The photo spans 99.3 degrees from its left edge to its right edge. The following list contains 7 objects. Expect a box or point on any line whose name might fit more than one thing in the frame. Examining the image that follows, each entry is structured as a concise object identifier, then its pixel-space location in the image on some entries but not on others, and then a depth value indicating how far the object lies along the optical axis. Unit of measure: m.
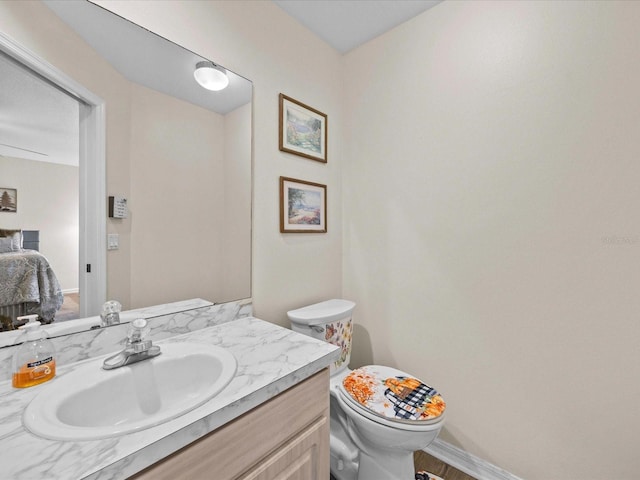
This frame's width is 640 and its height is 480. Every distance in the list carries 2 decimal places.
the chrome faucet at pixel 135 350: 0.79
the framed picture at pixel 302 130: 1.51
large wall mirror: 0.80
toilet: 1.05
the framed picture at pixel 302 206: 1.51
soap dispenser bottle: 0.71
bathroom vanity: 0.48
